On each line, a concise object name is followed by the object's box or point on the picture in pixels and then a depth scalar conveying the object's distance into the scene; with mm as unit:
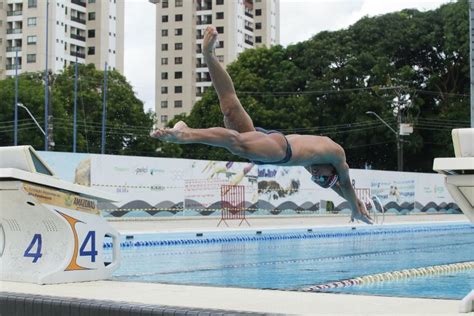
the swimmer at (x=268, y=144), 5965
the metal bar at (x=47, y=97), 33041
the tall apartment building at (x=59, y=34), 73625
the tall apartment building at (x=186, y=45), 85812
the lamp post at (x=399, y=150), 34969
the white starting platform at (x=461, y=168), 5648
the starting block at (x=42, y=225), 7438
